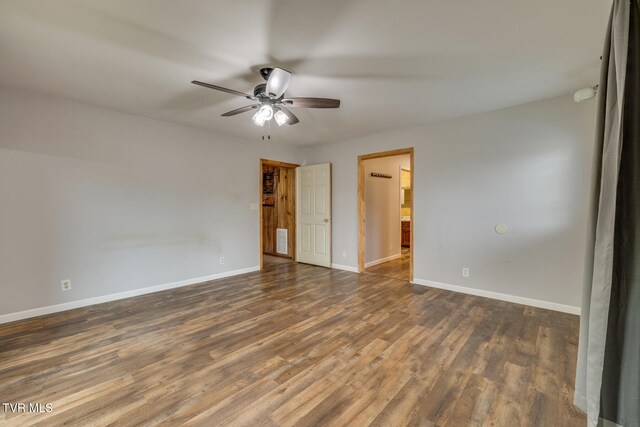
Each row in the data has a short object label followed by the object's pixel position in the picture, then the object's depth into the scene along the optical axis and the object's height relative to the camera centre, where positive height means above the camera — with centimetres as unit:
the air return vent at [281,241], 640 -104
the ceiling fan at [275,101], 219 +91
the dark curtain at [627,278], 93 -27
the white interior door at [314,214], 530 -33
